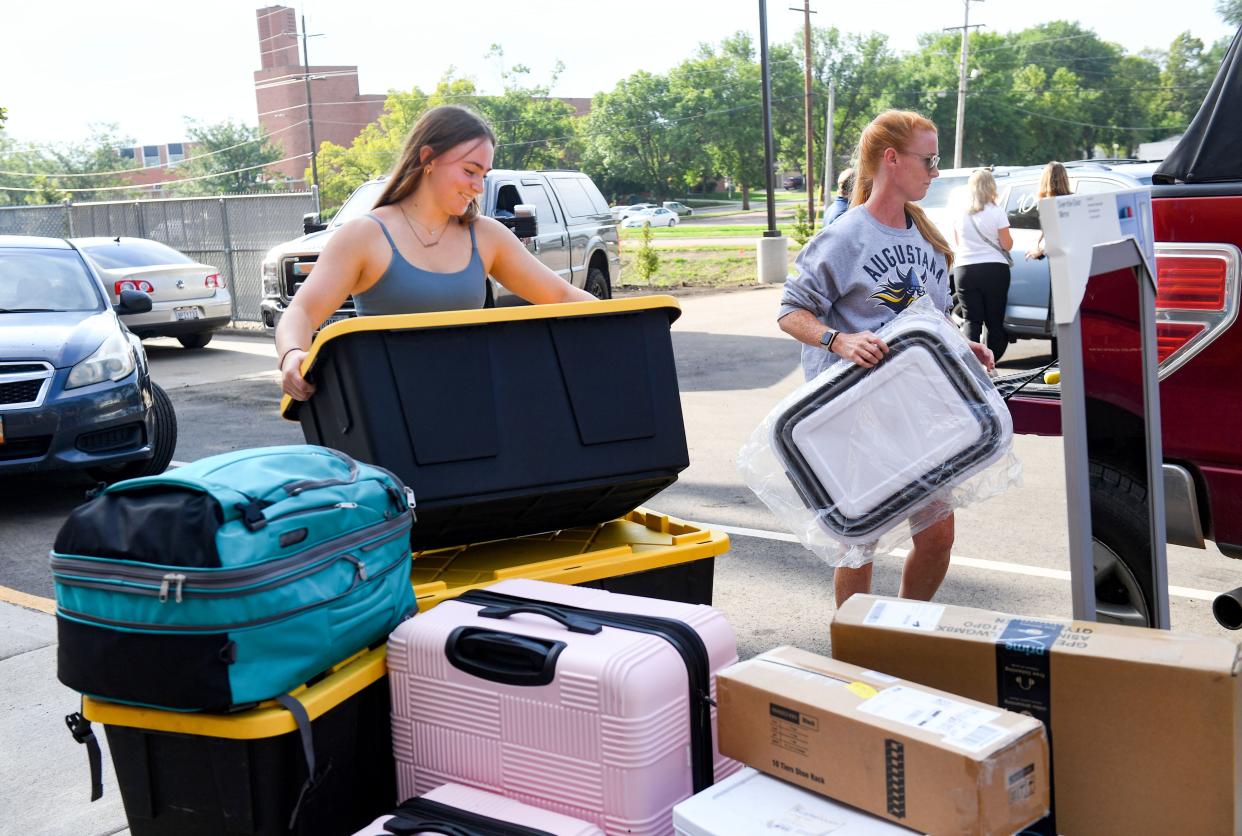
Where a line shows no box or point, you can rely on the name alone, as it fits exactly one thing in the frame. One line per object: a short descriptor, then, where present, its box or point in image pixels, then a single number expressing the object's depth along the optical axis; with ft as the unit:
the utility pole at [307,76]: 188.22
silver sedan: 49.29
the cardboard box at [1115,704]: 7.02
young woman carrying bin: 10.13
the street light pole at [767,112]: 72.95
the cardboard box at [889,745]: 6.28
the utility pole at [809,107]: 141.95
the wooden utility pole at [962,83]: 181.57
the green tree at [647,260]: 74.02
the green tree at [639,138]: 338.95
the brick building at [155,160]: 369.09
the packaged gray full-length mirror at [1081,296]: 8.68
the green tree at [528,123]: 312.29
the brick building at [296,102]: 349.61
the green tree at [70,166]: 336.08
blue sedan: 22.63
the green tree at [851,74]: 342.44
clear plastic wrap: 10.51
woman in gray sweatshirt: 11.54
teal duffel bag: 7.25
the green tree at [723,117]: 333.62
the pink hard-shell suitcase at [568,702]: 7.18
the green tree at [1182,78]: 321.32
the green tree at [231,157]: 334.65
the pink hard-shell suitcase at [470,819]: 7.19
